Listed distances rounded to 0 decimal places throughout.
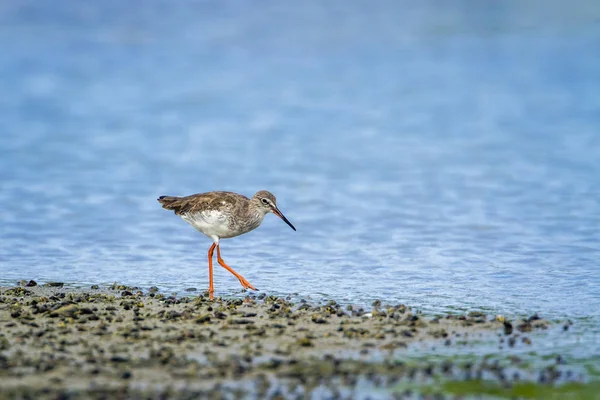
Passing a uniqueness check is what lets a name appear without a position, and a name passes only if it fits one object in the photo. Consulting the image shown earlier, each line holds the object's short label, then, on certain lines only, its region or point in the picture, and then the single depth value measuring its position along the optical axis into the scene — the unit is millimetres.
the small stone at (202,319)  10695
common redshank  13461
